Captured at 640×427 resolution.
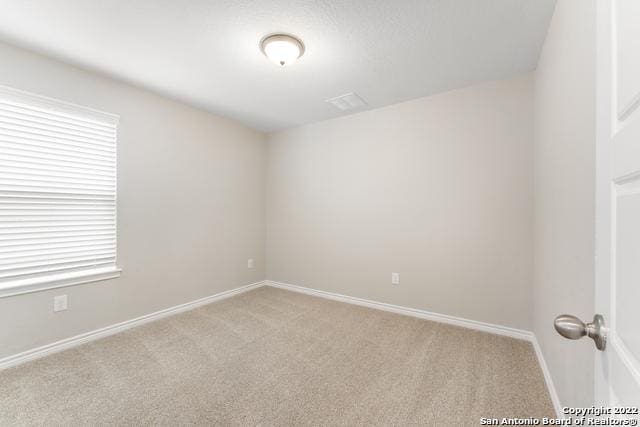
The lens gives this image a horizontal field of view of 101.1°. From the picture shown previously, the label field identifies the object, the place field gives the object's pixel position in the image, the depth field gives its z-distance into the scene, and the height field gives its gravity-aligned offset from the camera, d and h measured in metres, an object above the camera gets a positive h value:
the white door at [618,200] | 0.47 +0.03
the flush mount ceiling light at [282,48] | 1.91 +1.23
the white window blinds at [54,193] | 2.01 +0.16
